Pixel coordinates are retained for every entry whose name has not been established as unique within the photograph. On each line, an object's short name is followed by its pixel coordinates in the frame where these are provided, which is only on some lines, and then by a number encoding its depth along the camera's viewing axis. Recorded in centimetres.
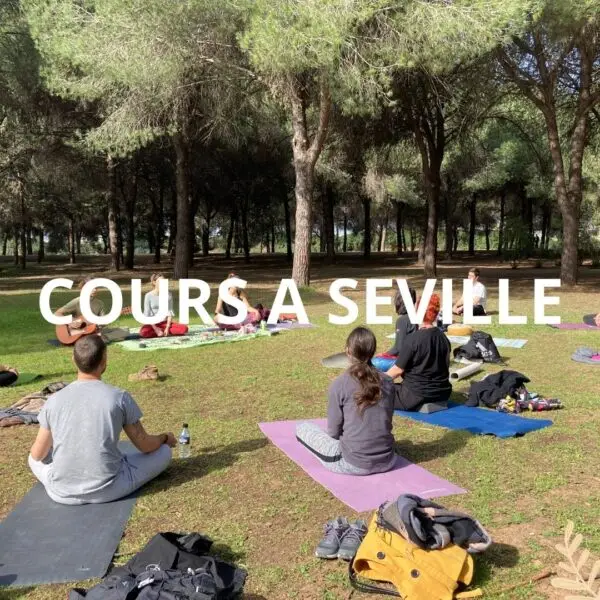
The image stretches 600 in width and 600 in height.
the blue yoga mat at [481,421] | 573
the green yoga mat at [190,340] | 1010
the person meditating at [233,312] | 1158
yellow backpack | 310
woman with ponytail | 451
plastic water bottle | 523
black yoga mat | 340
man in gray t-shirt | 407
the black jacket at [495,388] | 661
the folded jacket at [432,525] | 322
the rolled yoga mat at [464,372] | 796
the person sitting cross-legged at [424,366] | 628
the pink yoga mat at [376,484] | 428
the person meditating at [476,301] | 1282
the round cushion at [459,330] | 1084
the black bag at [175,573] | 280
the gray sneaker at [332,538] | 353
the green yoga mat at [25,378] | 778
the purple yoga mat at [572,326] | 1151
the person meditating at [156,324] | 1105
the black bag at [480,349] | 877
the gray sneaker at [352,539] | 349
